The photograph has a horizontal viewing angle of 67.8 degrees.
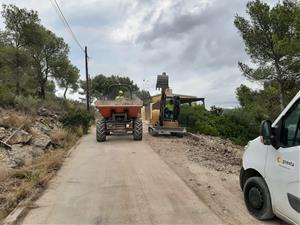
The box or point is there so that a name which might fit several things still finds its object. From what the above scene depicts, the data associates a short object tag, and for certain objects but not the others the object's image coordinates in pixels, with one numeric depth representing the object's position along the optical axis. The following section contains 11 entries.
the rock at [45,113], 14.57
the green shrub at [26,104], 13.59
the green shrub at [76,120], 13.54
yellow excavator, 11.66
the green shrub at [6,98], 13.31
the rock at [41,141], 9.02
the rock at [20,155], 7.06
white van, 3.07
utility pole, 20.54
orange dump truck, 10.68
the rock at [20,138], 9.04
